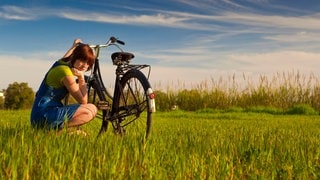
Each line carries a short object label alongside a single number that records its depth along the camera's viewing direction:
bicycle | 6.43
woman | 5.82
